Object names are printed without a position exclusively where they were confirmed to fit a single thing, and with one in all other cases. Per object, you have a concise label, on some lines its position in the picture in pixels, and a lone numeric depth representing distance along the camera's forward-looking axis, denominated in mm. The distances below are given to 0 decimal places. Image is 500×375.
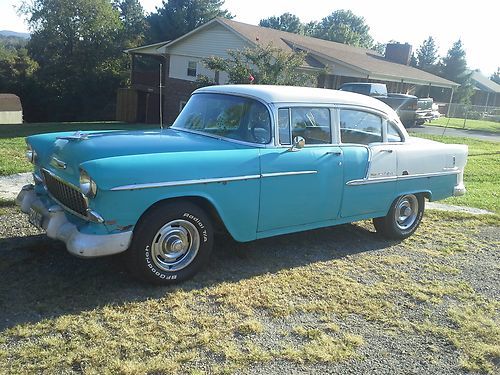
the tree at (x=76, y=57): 37281
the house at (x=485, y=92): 62797
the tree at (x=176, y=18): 43500
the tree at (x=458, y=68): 52438
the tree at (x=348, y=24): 84150
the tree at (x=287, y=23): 74625
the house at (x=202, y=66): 24797
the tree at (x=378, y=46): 90012
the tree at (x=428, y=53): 64625
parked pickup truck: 22531
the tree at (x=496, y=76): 98319
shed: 30844
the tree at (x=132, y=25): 41403
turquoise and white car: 3828
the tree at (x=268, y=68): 15328
